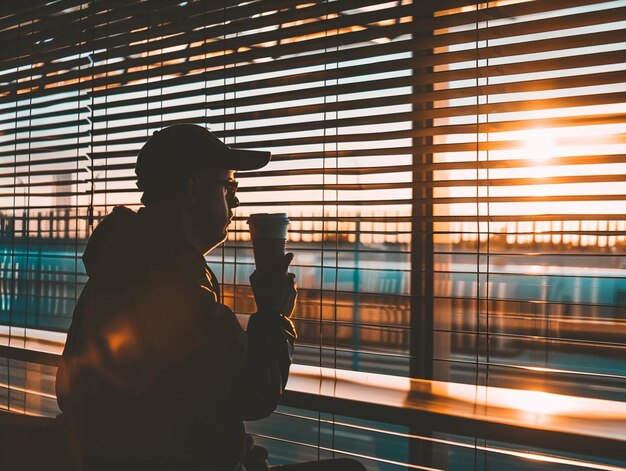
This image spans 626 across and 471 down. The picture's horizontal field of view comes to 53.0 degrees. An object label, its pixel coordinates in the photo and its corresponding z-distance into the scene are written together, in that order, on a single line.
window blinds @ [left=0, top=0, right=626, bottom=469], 1.31
